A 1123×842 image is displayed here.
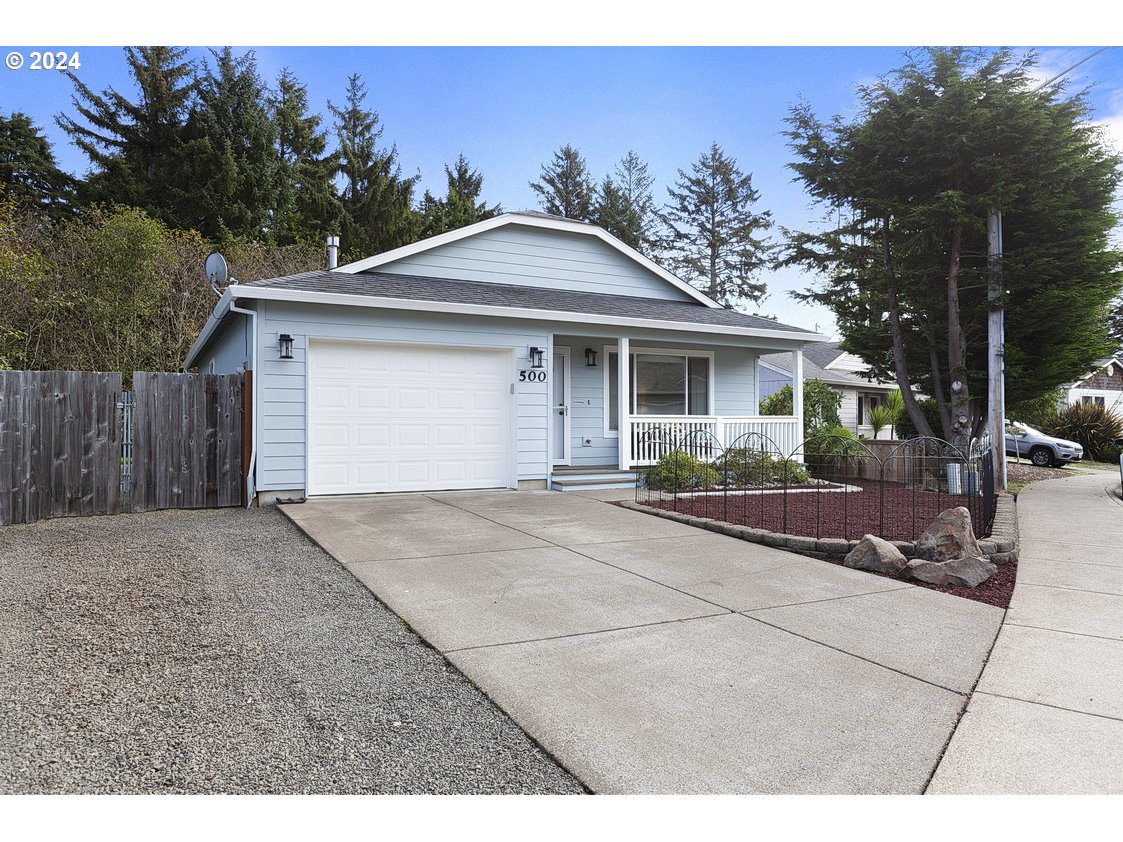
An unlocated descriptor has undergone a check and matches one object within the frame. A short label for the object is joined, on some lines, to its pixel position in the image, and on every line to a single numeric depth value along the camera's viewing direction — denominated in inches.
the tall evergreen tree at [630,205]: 1295.5
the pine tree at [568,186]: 1307.8
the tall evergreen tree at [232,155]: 800.0
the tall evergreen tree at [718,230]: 1315.2
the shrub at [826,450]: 505.0
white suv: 712.4
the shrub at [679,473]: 391.2
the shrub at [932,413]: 624.4
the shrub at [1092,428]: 804.6
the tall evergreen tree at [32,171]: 722.8
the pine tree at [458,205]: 1080.8
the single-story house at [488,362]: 338.0
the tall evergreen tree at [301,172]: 881.5
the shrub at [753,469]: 412.5
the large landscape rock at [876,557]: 207.9
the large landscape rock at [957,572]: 194.7
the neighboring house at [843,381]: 938.2
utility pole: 464.1
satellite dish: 421.7
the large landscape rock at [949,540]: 212.7
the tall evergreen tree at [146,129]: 783.7
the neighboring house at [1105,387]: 1105.4
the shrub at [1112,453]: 804.0
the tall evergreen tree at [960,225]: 450.6
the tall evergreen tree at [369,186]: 1011.9
